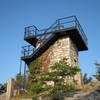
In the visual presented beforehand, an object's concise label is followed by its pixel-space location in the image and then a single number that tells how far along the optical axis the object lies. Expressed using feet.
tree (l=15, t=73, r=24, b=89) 41.78
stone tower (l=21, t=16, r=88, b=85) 40.35
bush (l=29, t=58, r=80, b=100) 27.89
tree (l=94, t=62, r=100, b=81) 32.78
